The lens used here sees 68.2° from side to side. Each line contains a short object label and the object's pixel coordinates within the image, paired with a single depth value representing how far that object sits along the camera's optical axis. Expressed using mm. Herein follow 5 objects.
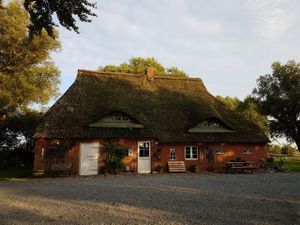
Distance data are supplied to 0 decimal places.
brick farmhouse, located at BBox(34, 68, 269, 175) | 16863
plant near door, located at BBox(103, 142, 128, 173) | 16863
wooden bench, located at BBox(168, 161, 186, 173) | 17812
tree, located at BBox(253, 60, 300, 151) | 29673
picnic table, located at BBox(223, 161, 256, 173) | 17683
